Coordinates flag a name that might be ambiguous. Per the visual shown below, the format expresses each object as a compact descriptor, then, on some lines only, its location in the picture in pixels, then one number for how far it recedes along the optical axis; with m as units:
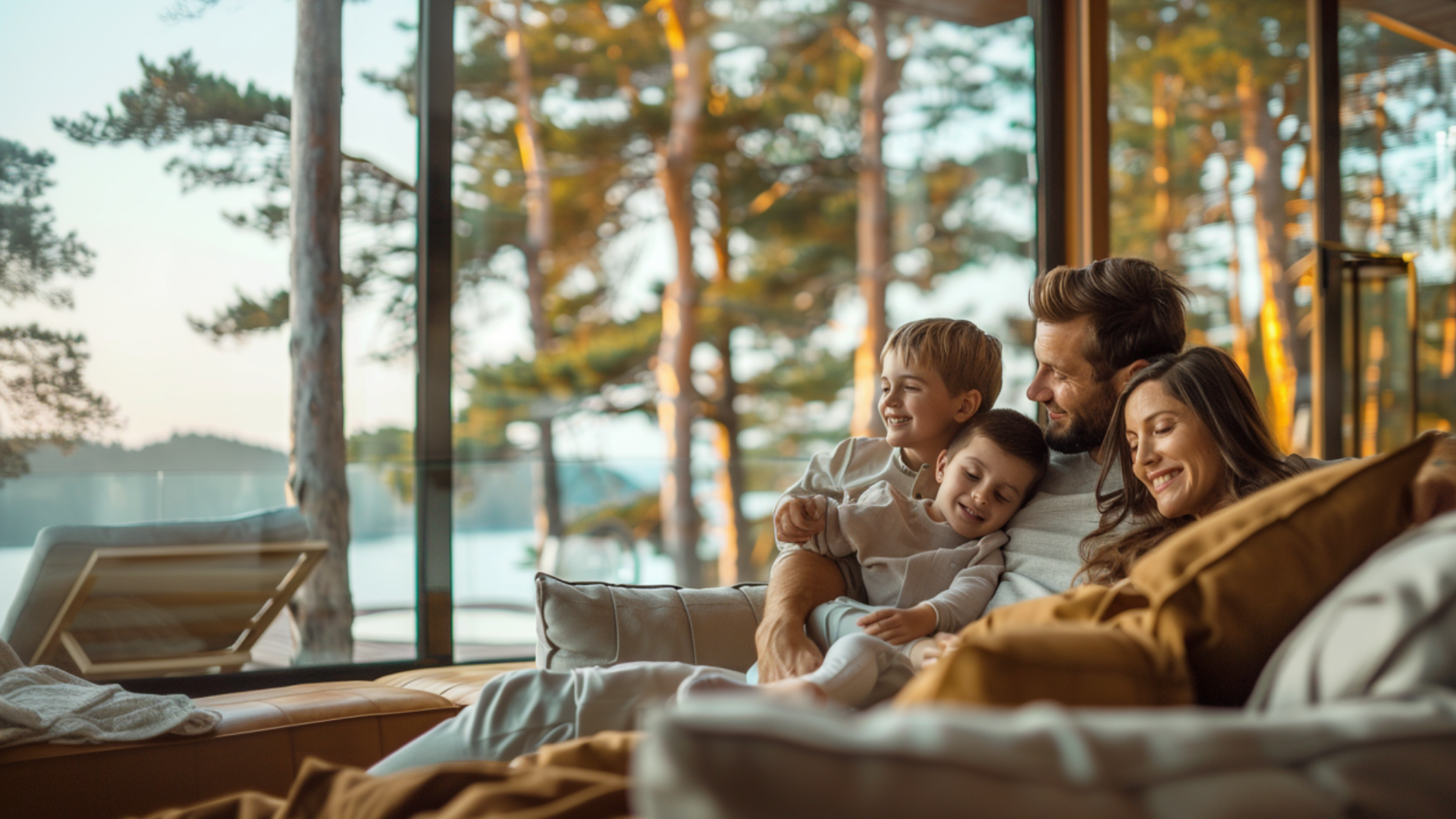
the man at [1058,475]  1.31
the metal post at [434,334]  3.13
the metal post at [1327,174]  4.26
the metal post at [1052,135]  3.87
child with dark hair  1.73
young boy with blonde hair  1.96
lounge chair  2.71
